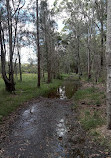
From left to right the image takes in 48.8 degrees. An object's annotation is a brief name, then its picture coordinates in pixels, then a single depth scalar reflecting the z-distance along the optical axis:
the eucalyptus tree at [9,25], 10.97
